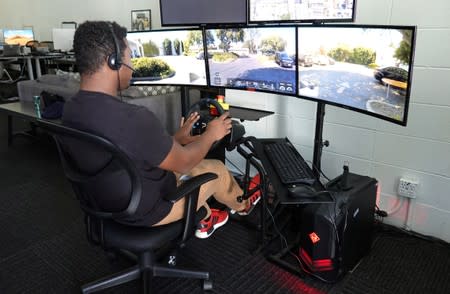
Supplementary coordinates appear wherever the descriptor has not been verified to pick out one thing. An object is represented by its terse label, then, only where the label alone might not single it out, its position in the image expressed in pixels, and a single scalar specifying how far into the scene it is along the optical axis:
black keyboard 1.57
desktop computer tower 1.65
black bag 3.21
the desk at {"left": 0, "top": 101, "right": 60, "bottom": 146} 3.42
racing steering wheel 1.77
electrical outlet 2.05
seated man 1.20
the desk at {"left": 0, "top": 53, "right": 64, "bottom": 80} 6.17
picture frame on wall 3.62
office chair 1.21
